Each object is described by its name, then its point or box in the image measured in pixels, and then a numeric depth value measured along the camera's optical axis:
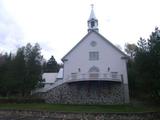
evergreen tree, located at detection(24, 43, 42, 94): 18.52
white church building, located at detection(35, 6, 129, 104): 16.06
